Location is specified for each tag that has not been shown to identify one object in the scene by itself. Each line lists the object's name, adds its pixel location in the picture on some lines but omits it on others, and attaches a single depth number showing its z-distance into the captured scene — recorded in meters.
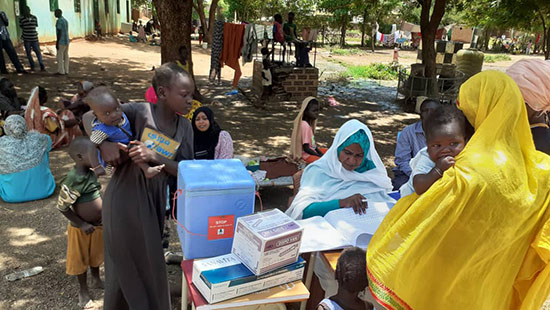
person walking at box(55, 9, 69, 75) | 11.05
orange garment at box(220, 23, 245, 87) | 10.27
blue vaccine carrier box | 1.92
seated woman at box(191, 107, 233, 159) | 4.16
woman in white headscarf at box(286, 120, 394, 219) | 2.89
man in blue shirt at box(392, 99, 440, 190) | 4.14
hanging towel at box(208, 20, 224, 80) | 10.34
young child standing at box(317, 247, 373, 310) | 1.95
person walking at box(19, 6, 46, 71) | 11.13
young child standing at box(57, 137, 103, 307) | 2.72
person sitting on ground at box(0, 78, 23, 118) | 5.48
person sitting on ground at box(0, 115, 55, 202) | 4.29
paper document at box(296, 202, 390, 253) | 2.35
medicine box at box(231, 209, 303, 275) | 1.77
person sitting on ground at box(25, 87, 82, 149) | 5.39
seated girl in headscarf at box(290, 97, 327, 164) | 4.98
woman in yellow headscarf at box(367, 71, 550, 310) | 1.42
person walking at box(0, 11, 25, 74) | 10.36
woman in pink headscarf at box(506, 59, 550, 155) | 1.80
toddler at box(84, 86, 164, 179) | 1.83
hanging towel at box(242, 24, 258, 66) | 10.12
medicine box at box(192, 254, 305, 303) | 1.75
